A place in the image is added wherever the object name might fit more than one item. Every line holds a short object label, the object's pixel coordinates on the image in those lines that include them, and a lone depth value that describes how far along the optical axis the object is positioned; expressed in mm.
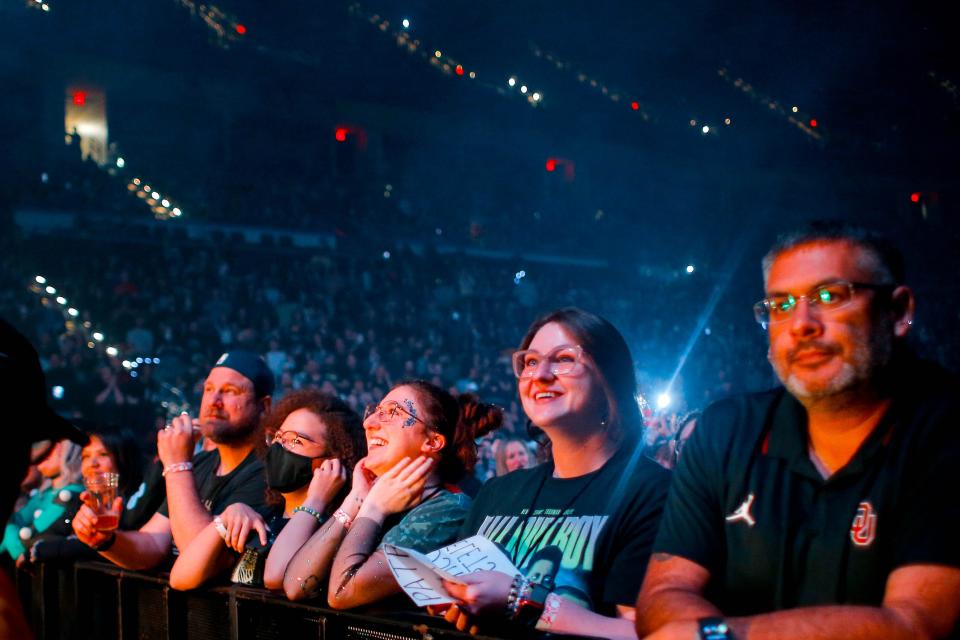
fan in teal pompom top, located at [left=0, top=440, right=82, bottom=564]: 4664
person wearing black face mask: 3074
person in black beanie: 3486
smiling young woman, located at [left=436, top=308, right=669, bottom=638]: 2104
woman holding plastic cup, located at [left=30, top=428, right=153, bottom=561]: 3410
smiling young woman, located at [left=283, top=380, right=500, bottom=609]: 2596
